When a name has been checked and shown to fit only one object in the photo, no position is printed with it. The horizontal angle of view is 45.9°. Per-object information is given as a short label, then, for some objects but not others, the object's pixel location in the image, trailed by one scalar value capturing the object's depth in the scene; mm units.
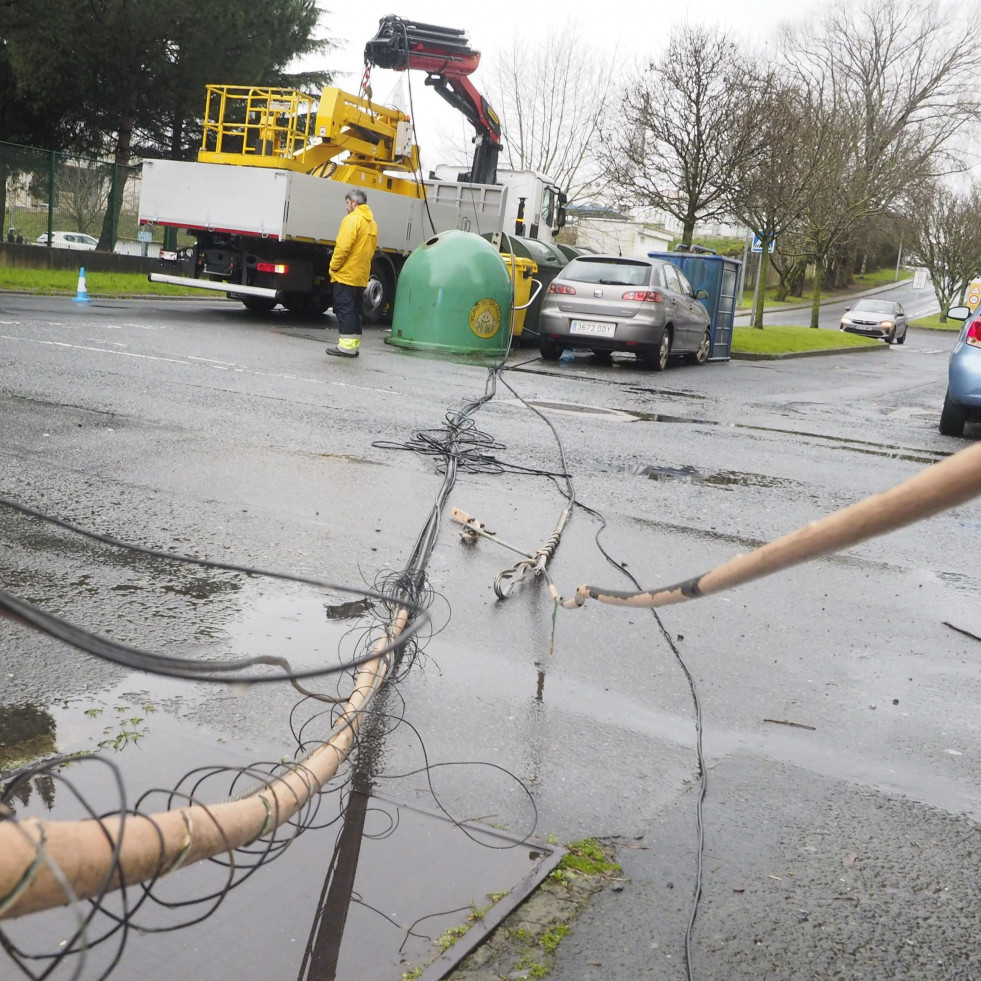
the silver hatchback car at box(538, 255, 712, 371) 17297
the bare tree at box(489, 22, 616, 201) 48281
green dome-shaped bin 16391
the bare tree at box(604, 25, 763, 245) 28422
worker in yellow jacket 15133
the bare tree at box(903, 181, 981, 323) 67688
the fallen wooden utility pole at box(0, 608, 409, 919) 1386
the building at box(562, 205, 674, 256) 57044
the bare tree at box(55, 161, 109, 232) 26562
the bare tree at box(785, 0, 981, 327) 36031
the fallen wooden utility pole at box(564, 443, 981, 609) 1452
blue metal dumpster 22531
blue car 11766
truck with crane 18312
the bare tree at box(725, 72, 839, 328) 28578
